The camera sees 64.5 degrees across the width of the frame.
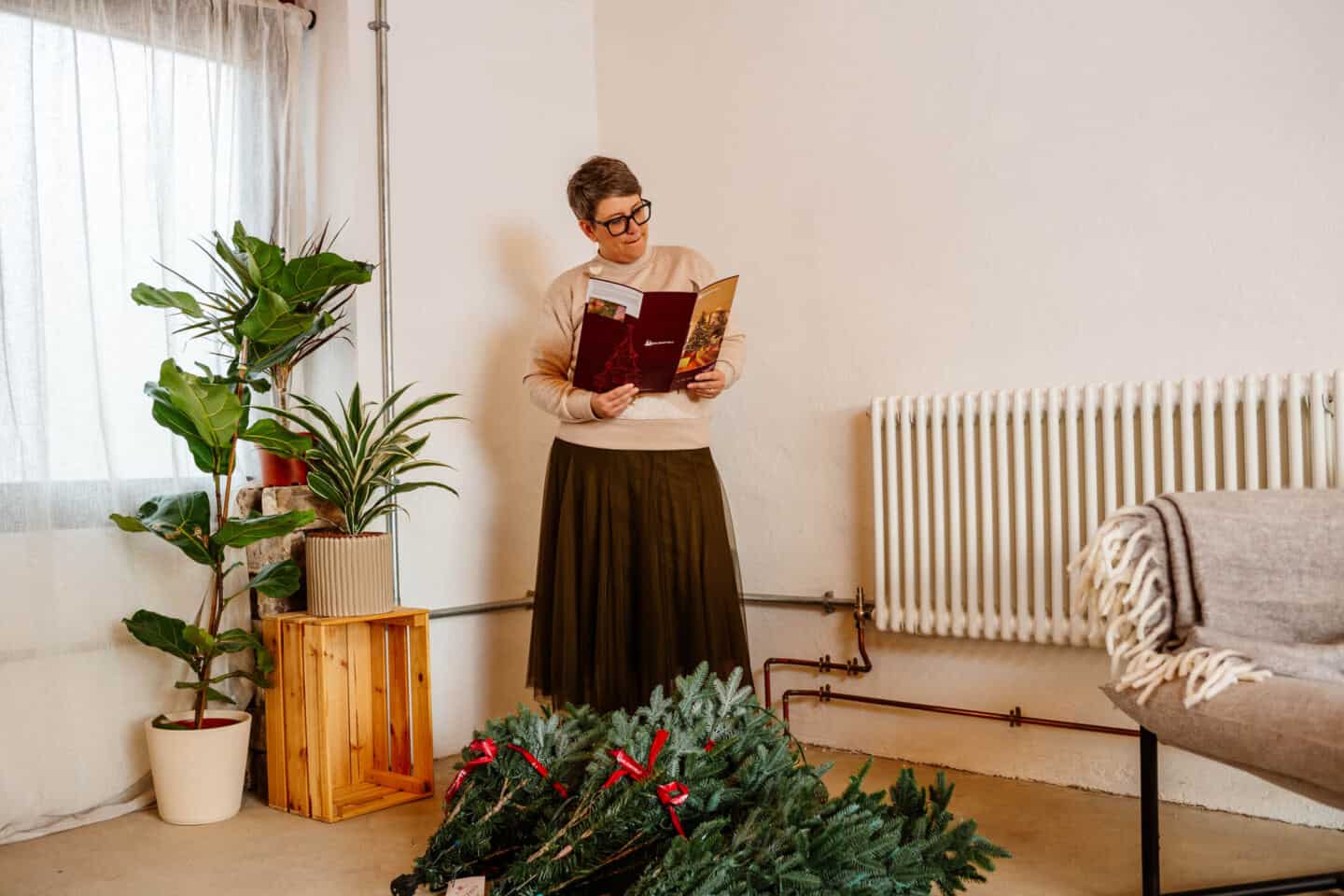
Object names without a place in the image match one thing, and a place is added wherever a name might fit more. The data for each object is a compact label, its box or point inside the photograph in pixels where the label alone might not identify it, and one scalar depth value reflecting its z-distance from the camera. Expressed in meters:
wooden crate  2.38
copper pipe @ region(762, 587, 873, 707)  2.68
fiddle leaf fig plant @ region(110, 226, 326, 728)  2.27
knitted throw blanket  1.56
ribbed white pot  2.40
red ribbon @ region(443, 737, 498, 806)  1.83
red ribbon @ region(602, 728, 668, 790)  1.61
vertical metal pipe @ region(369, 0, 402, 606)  2.79
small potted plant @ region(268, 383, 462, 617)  2.40
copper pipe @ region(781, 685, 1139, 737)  2.31
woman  2.43
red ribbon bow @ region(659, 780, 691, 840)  1.57
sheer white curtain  2.30
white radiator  2.04
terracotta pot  2.57
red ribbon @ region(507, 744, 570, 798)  1.74
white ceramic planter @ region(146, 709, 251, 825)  2.32
